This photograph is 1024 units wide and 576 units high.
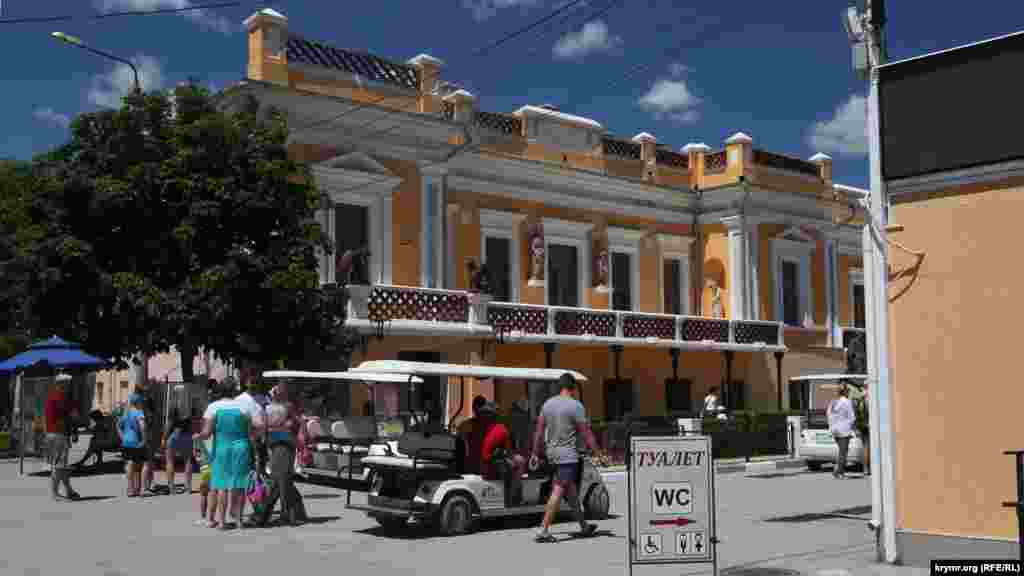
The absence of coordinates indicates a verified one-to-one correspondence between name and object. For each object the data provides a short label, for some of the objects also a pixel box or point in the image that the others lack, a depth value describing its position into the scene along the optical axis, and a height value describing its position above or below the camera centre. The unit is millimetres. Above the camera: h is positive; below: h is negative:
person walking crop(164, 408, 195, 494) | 17969 -897
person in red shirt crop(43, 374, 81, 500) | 16984 -655
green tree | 20797 +3029
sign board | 9086 -919
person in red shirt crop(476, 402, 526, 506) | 13469 -695
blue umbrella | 20141 +665
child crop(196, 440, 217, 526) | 13812 -1361
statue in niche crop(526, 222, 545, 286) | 31719 +3878
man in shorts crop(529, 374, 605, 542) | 12203 -585
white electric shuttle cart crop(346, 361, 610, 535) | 12961 -1196
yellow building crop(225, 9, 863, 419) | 26453 +4566
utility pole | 10508 +949
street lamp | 24769 +7956
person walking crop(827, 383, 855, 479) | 21500 -635
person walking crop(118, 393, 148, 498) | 17156 -753
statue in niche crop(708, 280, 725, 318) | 36406 +3027
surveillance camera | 10844 +3580
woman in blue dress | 13164 -610
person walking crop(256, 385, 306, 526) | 13867 -918
